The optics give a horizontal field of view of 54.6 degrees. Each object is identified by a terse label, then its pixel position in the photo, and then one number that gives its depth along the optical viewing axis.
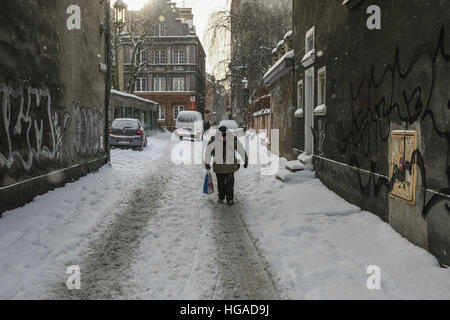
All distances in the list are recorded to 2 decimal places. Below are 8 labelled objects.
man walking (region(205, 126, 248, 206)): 9.21
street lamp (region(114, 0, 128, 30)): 14.75
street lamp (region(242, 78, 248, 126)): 28.98
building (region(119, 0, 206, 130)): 51.78
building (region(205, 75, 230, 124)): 102.36
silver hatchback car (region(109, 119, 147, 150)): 20.64
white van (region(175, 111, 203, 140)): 29.11
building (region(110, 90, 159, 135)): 25.58
